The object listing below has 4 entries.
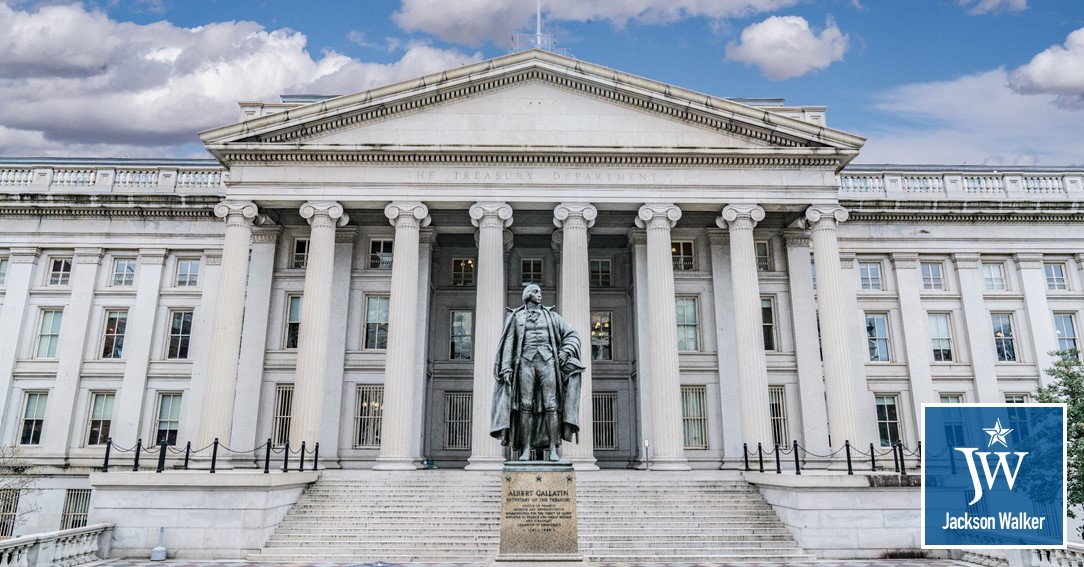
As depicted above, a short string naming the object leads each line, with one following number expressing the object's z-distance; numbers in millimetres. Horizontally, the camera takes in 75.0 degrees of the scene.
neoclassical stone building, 24562
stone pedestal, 10141
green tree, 15748
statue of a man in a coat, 11023
